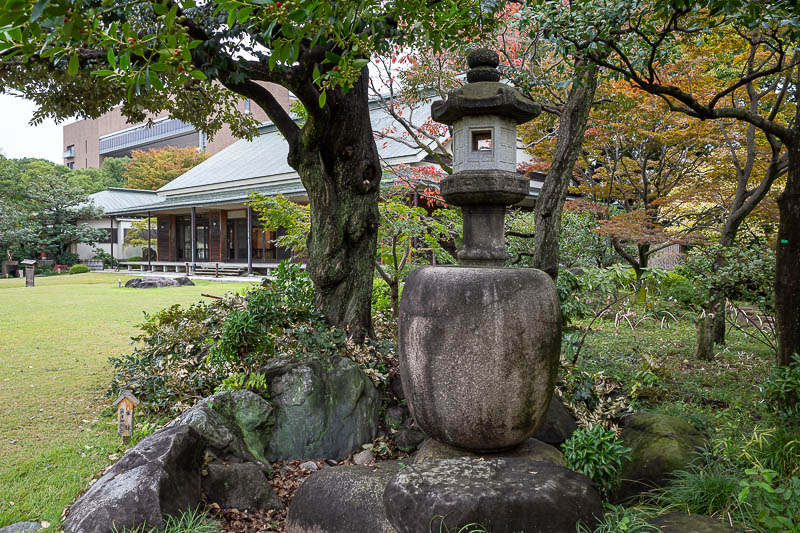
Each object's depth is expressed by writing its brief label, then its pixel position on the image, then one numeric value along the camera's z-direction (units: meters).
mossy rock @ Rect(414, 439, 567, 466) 3.70
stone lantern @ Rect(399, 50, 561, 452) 3.34
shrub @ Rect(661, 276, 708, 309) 6.11
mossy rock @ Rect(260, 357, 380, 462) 4.29
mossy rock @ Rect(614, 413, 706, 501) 3.47
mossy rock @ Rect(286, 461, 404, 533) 3.07
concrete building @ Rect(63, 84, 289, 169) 47.69
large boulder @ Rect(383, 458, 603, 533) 2.56
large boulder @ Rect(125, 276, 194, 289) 17.22
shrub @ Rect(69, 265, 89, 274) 25.28
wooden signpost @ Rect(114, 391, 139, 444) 4.04
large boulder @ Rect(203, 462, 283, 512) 3.36
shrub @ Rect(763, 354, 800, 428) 3.66
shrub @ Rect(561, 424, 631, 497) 3.28
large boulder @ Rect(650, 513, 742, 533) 2.53
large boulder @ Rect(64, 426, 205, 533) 2.80
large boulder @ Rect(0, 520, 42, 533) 2.94
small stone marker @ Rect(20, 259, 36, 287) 18.20
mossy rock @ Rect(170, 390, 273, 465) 3.69
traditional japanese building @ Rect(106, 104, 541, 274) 20.38
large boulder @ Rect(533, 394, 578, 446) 4.26
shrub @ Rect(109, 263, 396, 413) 4.78
